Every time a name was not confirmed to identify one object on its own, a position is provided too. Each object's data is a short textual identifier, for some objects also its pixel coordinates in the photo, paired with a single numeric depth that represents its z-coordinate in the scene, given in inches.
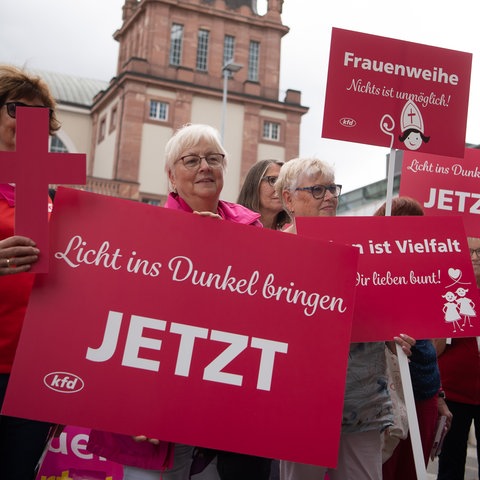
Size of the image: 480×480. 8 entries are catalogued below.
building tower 1663.4
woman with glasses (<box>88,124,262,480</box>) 114.0
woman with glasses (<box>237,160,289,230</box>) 183.3
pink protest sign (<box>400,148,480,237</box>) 208.1
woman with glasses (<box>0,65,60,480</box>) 108.6
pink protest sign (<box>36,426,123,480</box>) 149.2
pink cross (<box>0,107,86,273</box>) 102.7
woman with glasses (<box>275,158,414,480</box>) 124.2
